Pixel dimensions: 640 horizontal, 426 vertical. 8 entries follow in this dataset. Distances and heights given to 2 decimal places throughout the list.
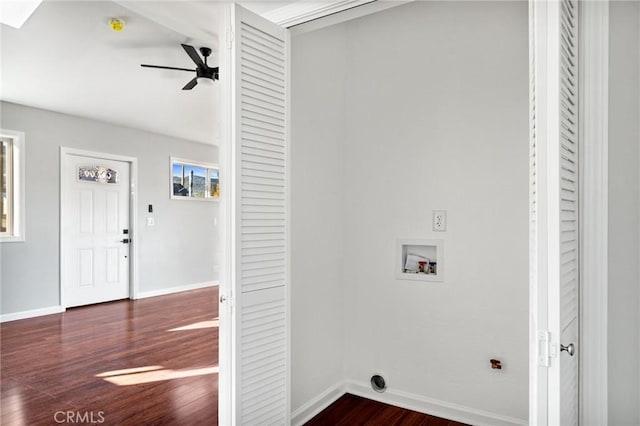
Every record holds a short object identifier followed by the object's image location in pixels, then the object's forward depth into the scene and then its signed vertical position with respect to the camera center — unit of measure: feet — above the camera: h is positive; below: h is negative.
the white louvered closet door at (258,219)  6.22 -0.12
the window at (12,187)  15.97 +0.90
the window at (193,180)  22.26 +1.75
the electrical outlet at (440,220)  8.25 -0.15
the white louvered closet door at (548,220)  3.97 -0.07
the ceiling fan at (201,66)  10.50 +3.89
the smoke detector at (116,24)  9.57 +4.33
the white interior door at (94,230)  17.85 -0.84
